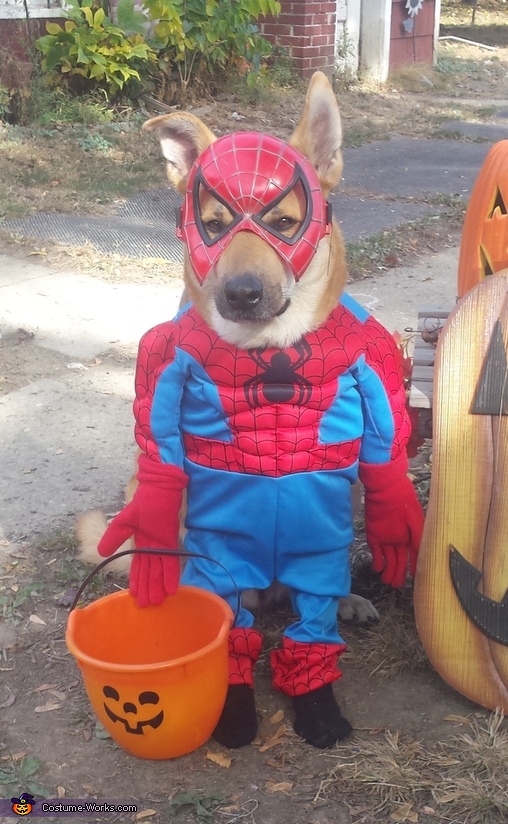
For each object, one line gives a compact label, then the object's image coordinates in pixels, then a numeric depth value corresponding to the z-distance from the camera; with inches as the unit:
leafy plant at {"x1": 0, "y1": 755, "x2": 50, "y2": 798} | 93.1
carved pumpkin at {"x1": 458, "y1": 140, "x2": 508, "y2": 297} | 124.9
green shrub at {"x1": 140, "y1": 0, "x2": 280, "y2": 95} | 381.7
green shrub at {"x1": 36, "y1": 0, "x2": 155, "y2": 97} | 370.9
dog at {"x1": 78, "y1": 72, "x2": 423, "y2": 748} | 95.5
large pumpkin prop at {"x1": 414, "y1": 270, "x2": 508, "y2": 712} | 94.1
